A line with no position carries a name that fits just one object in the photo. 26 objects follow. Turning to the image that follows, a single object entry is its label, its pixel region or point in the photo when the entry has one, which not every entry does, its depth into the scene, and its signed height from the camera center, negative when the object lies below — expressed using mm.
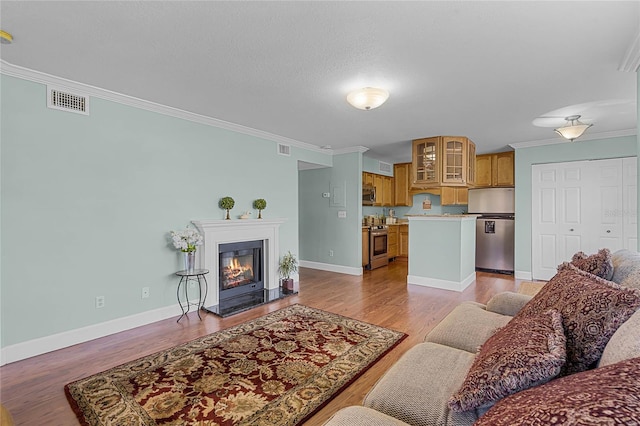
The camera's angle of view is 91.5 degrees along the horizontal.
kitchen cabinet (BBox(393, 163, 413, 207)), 7798 +715
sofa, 650 -463
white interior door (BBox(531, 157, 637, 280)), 4840 +31
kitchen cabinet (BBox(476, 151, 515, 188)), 6105 +846
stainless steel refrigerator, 6031 -309
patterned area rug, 1940 -1237
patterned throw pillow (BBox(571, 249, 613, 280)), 1837 -323
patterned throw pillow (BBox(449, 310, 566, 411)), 951 -497
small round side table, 3625 -892
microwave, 6883 +404
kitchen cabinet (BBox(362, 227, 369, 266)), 6459 -706
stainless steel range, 6629 -750
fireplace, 4281 -830
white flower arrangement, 3596 -304
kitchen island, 4879 -640
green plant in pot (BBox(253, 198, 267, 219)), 4648 +132
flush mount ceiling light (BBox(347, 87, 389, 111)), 2924 +1094
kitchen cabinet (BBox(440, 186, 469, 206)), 7051 +357
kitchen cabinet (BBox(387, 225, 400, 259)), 7418 -693
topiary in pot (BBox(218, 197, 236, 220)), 4188 +135
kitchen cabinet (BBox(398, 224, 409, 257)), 7797 -675
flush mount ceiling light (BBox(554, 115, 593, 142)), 3986 +1062
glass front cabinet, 4977 +817
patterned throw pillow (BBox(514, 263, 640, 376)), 1083 -391
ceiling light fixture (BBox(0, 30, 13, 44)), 2116 +1227
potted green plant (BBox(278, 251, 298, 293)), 4863 -918
